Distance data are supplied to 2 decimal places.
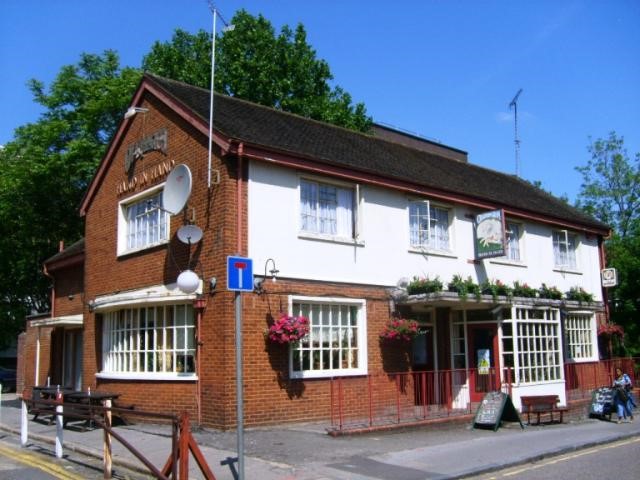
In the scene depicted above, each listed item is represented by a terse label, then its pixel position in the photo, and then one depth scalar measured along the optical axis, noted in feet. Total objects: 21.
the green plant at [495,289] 50.88
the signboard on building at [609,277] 71.41
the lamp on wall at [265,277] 42.39
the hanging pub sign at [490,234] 55.06
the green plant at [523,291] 53.23
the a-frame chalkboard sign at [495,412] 44.55
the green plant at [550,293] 56.70
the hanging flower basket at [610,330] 69.67
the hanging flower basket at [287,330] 41.47
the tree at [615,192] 119.75
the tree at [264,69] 98.84
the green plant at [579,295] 62.49
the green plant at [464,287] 49.19
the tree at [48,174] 89.20
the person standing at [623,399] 51.21
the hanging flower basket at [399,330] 48.19
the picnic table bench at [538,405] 48.60
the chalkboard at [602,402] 52.03
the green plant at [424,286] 49.39
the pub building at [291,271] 42.86
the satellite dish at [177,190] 43.32
